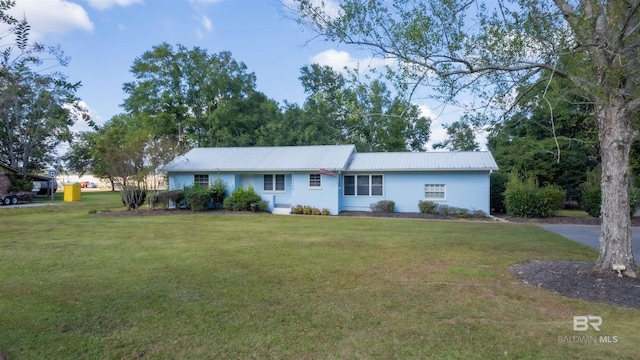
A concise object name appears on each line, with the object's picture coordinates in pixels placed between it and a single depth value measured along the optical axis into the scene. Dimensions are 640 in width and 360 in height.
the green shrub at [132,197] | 20.28
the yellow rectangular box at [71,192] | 29.94
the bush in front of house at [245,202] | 19.92
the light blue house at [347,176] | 18.62
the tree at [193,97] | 35.59
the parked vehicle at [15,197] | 25.05
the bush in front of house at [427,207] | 18.60
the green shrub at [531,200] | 16.81
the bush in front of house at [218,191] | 20.92
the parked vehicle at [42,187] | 36.03
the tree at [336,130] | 32.84
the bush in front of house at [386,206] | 19.25
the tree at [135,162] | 19.39
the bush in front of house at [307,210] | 19.37
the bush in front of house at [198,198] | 19.81
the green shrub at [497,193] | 19.89
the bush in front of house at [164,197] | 20.30
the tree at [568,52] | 5.88
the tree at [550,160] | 23.48
